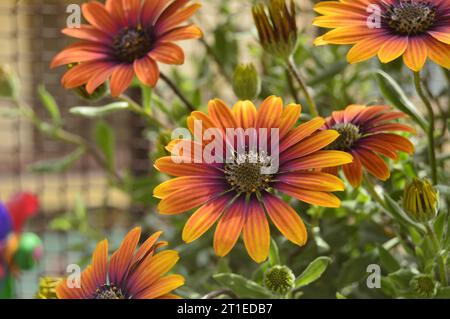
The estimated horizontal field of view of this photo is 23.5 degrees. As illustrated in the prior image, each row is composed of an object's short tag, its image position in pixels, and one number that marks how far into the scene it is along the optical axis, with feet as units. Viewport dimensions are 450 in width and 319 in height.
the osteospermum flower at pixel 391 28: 1.05
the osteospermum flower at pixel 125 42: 1.17
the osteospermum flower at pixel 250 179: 1.04
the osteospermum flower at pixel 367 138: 1.11
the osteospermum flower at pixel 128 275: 1.06
